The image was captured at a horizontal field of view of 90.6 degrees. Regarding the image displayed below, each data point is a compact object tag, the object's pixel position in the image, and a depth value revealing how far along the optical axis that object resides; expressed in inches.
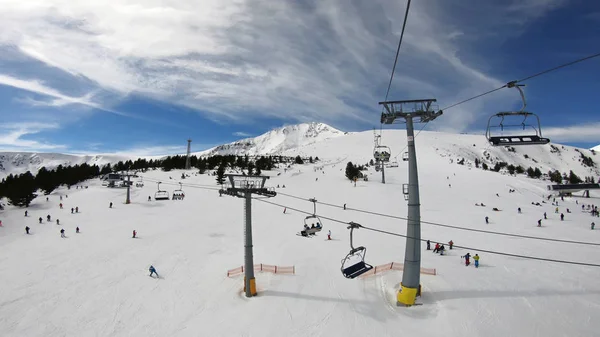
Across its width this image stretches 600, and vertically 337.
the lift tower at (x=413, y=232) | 631.8
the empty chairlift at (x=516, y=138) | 397.1
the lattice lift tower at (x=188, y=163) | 3874.5
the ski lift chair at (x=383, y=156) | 1727.4
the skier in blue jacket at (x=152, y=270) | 778.8
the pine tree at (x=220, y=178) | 2598.4
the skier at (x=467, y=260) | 839.7
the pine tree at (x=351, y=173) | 2728.8
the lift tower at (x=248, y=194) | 697.6
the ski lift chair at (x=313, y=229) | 756.2
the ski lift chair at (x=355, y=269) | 570.1
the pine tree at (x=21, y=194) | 1711.4
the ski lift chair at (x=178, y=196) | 1939.7
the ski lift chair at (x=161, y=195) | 1909.4
